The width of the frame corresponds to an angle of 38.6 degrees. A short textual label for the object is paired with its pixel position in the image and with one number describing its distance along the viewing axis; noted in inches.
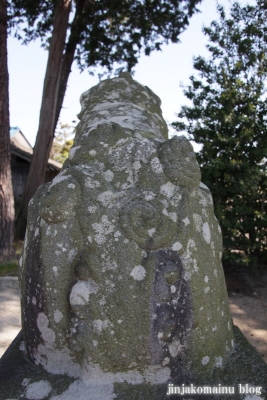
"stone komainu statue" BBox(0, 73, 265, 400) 55.1
